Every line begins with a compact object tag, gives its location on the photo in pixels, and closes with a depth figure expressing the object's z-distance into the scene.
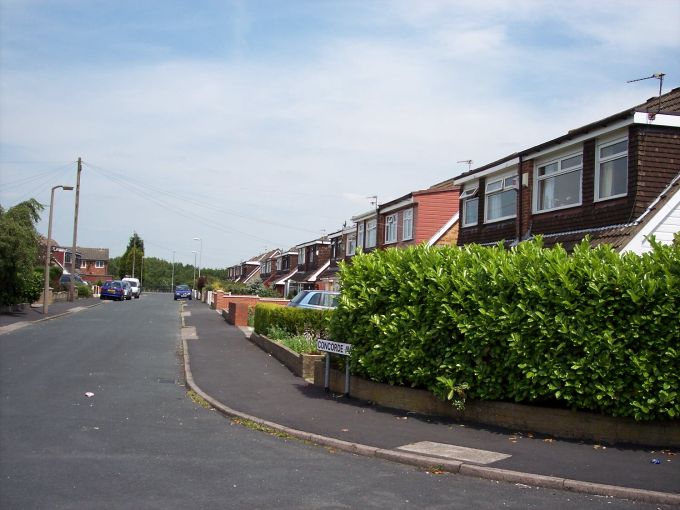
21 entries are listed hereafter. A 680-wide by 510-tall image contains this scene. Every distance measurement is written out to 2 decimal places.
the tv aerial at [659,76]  16.42
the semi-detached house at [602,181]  14.84
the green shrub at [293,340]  15.81
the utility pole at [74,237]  51.00
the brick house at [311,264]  54.94
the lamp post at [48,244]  35.50
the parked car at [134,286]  73.62
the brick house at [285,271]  64.94
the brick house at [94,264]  120.31
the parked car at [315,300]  21.36
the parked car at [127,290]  65.49
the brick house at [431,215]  31.98
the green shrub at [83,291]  59.09
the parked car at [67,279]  63.97
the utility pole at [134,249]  109.51
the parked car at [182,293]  71.19
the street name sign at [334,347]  11.73
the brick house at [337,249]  44.62
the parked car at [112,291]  61.53
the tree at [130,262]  120.12
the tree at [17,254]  29.50
